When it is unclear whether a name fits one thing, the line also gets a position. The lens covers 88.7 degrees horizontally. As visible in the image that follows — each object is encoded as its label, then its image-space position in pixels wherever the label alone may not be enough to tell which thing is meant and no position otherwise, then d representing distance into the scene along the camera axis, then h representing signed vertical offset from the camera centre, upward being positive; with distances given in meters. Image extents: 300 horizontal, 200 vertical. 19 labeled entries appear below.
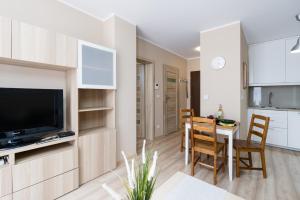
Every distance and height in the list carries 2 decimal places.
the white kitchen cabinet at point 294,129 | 3.24 -0.66
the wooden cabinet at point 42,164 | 1.53 -0.71
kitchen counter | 3.41 -0.24
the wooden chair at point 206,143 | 2.09 -0.69
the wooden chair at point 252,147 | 2.12 -0.69
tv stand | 1.48 -0.76
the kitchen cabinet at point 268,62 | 3.61 +0.90
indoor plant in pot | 0.70 -0.39
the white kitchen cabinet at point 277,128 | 3.38 -0.66
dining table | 2.15 -0.50
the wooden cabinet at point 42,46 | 1.54 +0.60
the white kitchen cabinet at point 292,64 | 3.44 +0.77
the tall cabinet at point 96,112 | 2.08 -0.21
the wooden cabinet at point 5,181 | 1.42 -0.76
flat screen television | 1.58 -0.17
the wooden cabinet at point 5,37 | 1.44 +0.59
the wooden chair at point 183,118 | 3.28 -0.44
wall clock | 2.97 +0.71
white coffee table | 1.07 -0.68
